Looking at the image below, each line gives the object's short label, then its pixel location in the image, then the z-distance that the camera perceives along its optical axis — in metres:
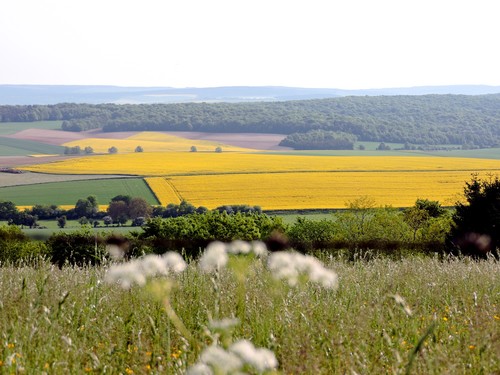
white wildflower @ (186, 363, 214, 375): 5.20
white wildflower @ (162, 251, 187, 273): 8.02
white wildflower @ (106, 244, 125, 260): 14.83
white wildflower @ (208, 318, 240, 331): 5.98
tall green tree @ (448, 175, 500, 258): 54.25
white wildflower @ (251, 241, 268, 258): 8.77
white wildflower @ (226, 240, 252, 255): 8.49
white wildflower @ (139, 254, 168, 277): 7.86
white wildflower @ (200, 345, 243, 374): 5.07
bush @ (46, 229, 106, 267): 47.19
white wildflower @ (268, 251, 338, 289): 8.19
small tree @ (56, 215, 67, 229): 121.59
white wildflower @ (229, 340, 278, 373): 5.06
